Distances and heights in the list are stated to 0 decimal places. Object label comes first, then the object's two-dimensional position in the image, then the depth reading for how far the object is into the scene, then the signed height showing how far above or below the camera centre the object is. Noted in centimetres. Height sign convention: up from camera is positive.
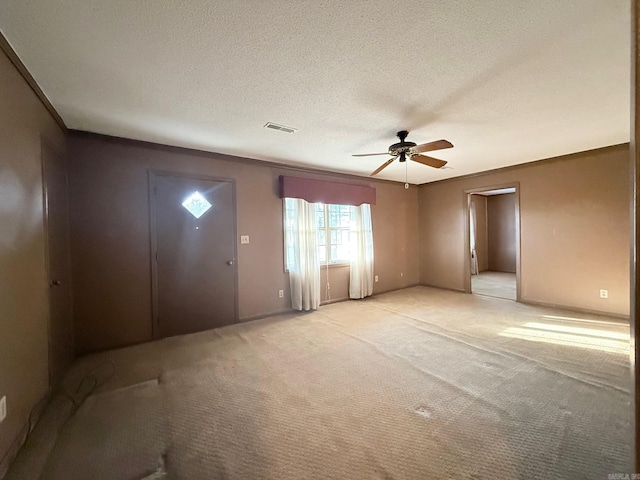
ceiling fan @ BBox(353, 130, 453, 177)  259 +89
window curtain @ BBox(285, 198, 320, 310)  418 -36
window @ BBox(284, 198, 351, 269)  467 +6
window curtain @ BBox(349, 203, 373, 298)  490 -37
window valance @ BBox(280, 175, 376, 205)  411 +76
